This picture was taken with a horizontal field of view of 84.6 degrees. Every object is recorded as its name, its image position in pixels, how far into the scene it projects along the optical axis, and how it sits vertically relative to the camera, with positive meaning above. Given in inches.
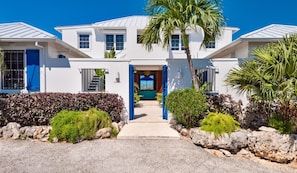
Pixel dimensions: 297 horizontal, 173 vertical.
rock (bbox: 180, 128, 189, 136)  271.0 -83.4
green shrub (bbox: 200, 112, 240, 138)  235.6 -62.8
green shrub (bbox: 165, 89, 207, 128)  268.3 -39.1
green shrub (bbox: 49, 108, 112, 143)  251.6 -69.2
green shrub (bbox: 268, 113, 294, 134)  232.1 -60.3
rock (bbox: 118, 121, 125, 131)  296.3 -80.0
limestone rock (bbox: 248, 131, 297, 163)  219.0 -86.9
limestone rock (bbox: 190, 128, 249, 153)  229.2 -83.6
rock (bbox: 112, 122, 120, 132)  282.9 -77.2
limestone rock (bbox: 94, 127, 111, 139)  259.6 -83.2
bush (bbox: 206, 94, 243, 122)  296.1 -42.0
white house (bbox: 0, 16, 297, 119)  325.1 +28.5
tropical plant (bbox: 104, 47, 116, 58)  573.4 +99.8
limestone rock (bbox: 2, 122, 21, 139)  267.6 -82.1
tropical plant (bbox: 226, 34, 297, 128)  213.8 +10.4
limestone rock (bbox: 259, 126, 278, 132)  233.2 -67.5
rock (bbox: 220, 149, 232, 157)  226.6 -98.6
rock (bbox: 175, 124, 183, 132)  282.6 -79.1
